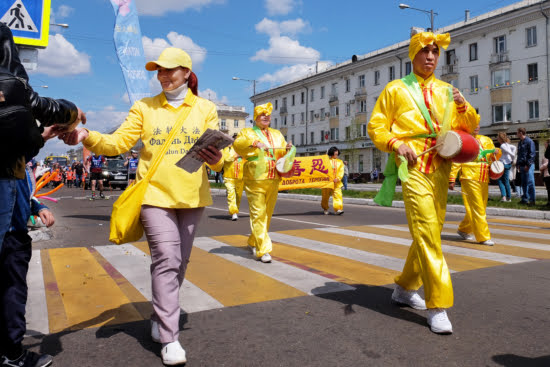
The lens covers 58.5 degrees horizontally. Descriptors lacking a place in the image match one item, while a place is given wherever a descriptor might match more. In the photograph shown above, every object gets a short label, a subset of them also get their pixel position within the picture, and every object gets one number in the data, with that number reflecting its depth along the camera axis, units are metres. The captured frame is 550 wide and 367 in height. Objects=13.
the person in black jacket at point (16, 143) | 2.23
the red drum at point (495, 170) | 7.93
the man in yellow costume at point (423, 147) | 3.55
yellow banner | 13.53
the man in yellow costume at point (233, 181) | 11.16
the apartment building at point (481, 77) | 36.28
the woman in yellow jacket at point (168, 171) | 3.02
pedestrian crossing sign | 5.11
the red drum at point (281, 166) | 6.21
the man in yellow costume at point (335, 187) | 12.76
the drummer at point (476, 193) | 7.39
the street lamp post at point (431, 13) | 29.11
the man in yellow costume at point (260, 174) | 6.05
